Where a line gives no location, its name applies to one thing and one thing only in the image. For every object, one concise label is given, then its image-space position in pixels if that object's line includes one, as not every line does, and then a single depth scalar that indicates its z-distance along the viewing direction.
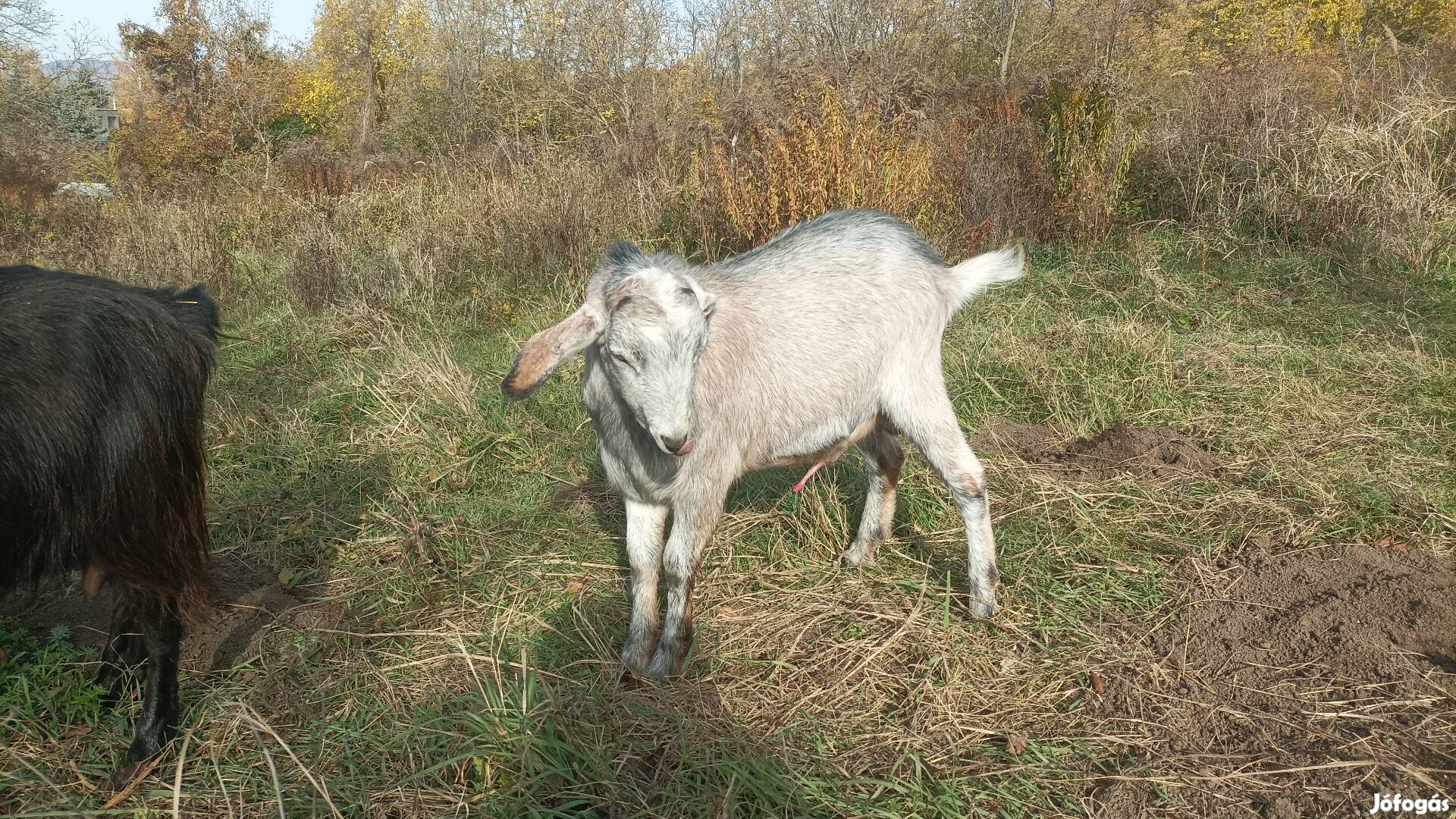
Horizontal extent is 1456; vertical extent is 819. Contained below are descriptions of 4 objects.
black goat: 2.22
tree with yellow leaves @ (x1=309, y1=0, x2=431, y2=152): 28.20
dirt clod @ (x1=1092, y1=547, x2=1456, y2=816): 2.33
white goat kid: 2.49
